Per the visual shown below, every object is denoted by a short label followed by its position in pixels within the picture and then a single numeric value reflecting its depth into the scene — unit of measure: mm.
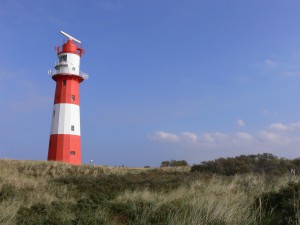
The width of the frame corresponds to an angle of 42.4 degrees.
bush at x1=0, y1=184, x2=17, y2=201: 9206
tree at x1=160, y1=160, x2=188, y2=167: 41000
